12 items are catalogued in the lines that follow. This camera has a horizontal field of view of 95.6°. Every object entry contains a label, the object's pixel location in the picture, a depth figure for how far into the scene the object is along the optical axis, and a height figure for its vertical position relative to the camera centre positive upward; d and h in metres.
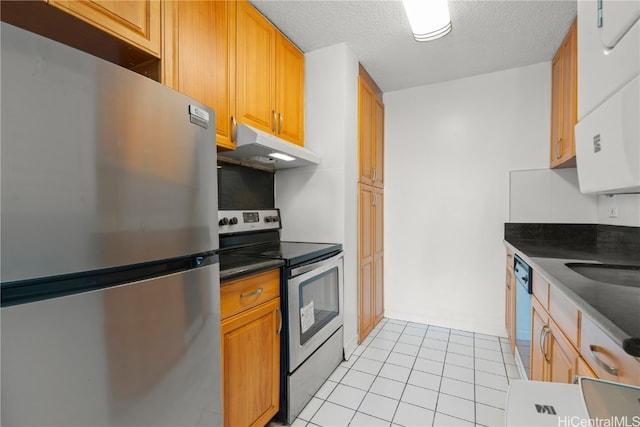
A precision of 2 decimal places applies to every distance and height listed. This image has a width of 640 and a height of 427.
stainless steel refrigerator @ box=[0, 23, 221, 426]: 0.53 -0.07
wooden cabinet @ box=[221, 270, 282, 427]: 1.18 -0.66
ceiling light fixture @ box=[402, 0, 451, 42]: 1.59 +1.12
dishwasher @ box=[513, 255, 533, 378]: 1.65 -0.62
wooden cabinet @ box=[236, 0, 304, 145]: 1.63 +0.85
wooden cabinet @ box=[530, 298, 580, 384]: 1.01 -0.58
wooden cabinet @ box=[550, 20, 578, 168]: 1.85 +0.76
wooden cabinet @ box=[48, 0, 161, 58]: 0.91 +0.67
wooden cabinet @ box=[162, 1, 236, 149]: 1.20 +0.72
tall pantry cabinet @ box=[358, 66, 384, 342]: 2.40 +0.05
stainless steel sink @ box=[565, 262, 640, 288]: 1.09 -0.27
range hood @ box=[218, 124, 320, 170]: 1.53 +0.35
